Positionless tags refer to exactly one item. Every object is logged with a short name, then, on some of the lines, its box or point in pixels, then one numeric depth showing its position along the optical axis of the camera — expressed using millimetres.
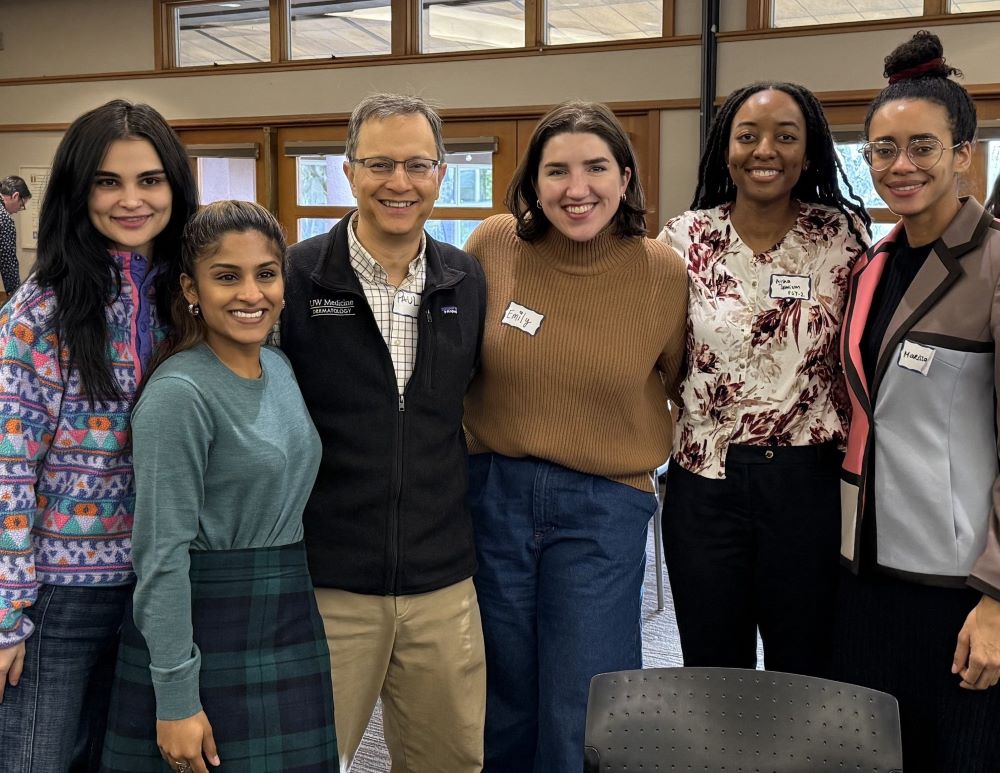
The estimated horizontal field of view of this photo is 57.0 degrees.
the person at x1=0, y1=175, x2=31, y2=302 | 6934
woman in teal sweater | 1430
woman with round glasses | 1611
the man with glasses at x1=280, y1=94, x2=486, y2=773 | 1758
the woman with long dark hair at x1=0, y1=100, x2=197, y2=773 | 1447
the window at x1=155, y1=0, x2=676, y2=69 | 6066
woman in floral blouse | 1896
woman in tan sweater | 1938
